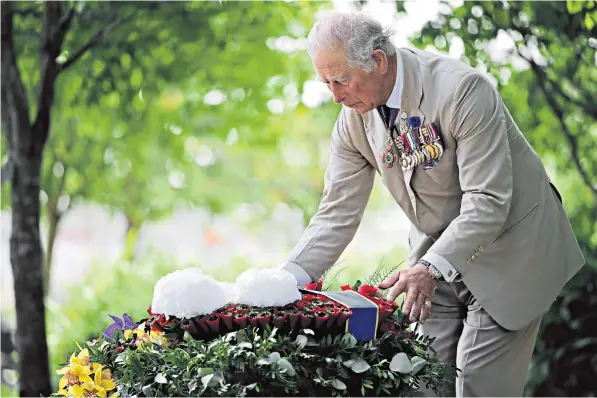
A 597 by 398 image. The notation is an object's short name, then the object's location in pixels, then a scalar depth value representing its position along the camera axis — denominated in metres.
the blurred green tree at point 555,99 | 9.20
